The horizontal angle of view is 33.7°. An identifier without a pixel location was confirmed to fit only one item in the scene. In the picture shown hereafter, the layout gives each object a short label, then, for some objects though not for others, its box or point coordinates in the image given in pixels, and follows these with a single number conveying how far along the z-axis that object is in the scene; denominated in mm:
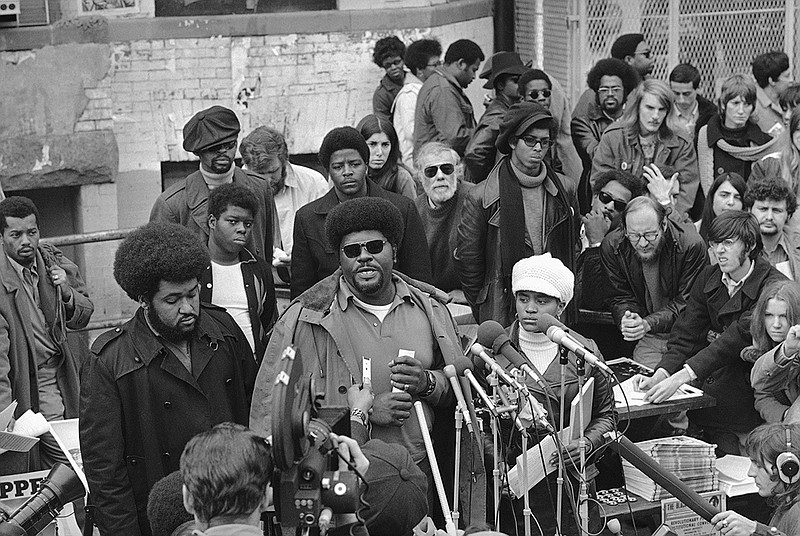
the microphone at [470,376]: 4793
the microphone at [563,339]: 4734
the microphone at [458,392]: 4777
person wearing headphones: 5199
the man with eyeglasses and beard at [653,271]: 7582
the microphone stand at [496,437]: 4980
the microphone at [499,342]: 5242
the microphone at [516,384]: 4812
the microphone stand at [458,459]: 4945
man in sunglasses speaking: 5457
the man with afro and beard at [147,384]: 5082
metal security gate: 12867
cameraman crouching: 3740
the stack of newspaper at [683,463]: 6641
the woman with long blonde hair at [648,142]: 9078
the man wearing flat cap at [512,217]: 7562
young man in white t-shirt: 6680
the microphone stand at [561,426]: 4957
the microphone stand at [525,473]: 4844
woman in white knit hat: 5863
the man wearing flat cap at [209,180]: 7539
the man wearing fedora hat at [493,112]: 9523
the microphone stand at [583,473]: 5163
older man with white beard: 8055
